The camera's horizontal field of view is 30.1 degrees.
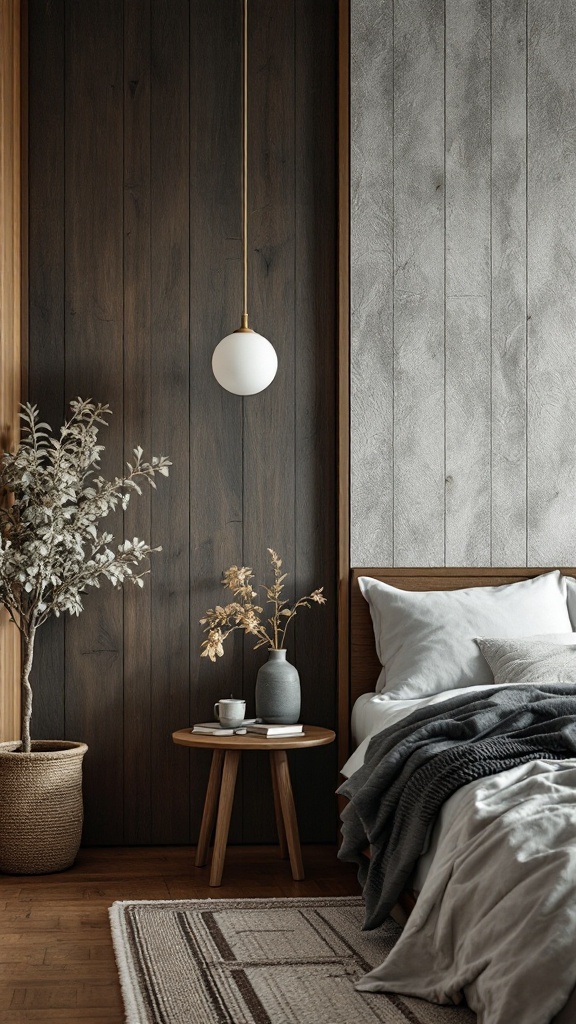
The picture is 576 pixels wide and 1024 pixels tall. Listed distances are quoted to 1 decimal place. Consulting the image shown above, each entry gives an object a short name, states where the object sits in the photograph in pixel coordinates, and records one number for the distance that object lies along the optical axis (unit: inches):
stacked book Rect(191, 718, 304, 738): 135.5
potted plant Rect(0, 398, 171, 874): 134.6
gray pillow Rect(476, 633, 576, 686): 126.8
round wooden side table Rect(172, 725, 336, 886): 131.5
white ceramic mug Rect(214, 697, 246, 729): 137.9
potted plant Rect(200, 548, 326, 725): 141.0
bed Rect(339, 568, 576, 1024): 71.1
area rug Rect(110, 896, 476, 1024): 88.2
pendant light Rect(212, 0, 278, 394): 141.5
